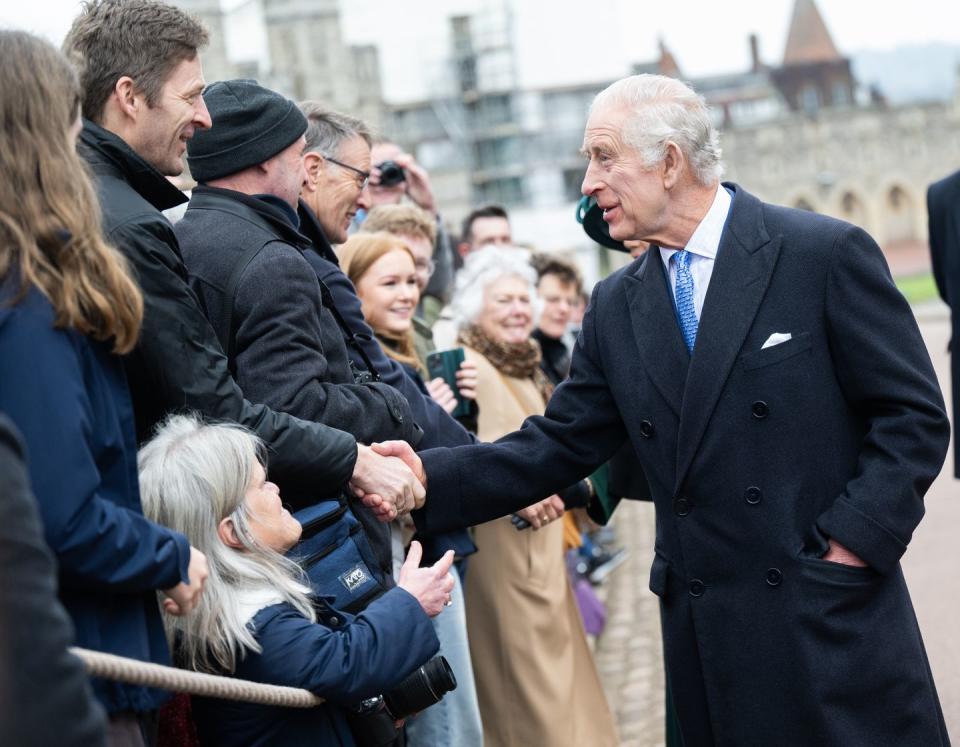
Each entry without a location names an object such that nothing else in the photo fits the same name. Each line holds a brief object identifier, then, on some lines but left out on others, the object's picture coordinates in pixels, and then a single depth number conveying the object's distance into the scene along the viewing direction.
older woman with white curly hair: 5.82
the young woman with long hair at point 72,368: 2.56
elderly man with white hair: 3.64
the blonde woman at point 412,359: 4.94
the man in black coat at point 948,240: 7.69
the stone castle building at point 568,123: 59.81
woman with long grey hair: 3.19
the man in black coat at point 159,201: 3.28
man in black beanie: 3.80
